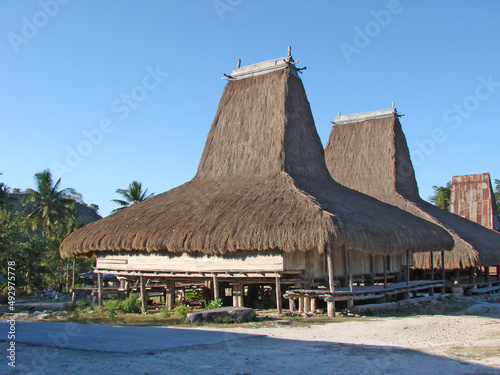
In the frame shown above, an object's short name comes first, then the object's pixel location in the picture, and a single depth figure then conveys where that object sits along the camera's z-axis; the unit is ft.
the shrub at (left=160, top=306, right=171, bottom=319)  44.50
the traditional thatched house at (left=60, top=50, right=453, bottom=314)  43.62
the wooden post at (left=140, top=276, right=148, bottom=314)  52.14
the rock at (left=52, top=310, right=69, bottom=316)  49.70
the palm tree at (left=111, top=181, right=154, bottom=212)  113.70
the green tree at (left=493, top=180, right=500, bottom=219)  137.71
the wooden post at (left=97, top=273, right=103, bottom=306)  55.72
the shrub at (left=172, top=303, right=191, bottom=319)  43.78
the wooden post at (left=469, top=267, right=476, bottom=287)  70.74
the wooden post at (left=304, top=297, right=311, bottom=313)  44.65
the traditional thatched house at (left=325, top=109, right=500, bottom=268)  75.56
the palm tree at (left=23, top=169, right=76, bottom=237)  105.19
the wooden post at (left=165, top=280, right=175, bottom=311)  52.69
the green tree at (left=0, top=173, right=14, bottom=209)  90.45
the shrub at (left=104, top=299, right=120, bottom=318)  47.24
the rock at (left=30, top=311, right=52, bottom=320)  47.01
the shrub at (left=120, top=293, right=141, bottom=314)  51.34
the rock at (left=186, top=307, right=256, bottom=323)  36.68
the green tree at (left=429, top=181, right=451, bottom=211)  132.87
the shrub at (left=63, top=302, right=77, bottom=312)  56.03
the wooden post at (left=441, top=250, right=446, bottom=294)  63.38
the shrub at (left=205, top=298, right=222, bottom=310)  44.55
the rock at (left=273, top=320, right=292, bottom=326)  37.24
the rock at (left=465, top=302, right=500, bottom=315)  50.36
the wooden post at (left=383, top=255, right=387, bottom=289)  52.41
